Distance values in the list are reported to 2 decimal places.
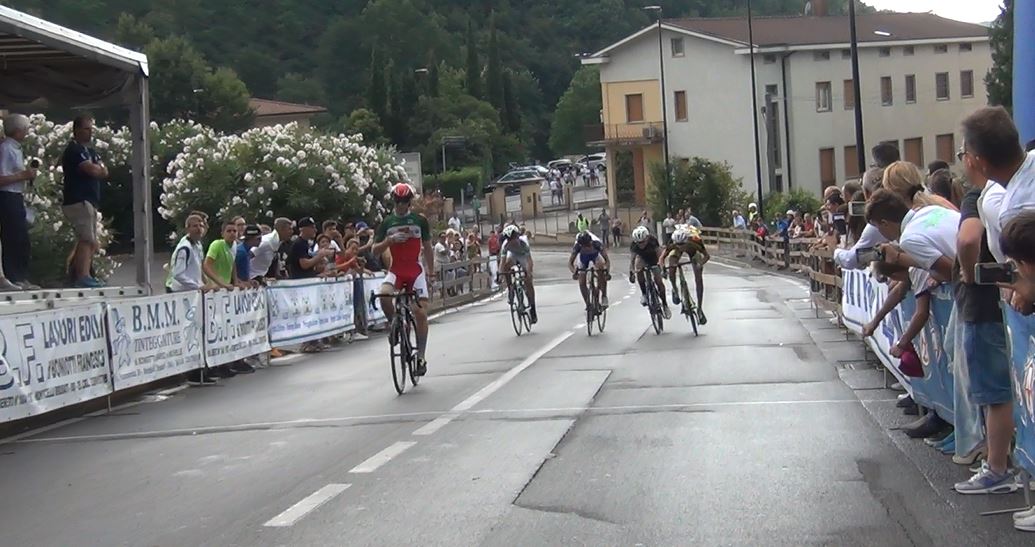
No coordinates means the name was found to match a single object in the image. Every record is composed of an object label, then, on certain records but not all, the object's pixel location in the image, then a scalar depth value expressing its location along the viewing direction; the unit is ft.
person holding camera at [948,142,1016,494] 23.36
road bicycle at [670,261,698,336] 63.62
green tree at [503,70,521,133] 413.18
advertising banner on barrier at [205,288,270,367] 54.24
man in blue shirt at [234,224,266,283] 62.85
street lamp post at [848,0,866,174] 96.33
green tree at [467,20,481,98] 397.80
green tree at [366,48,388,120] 346.54
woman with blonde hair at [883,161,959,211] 29.32
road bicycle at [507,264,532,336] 69.67
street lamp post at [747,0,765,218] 193.88
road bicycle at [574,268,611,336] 66.90
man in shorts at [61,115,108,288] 50.29
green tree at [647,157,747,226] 226.38
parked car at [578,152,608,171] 376.87
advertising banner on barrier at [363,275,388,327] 79.71
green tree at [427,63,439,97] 362.94
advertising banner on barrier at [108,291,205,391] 46.24
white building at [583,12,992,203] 246.06
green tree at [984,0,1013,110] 186.09
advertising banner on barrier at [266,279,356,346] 63.31
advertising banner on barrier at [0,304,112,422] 38.50
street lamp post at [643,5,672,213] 221.05
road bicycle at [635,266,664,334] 65.41
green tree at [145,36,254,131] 262.26
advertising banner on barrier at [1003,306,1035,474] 21.42
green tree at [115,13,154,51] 281.33
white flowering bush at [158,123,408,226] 133.49
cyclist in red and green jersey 45.03
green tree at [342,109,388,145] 314.96
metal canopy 52.39
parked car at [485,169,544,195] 324.80
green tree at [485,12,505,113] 405.39
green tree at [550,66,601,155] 416.46
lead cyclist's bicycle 44.62
